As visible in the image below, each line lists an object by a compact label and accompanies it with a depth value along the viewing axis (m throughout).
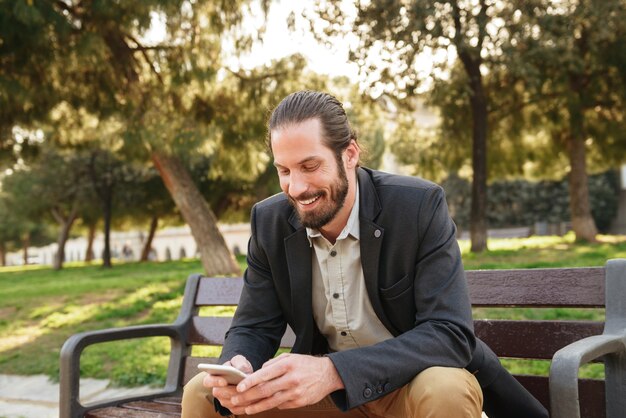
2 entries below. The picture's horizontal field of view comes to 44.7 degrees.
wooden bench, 2.36
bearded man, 2.22
